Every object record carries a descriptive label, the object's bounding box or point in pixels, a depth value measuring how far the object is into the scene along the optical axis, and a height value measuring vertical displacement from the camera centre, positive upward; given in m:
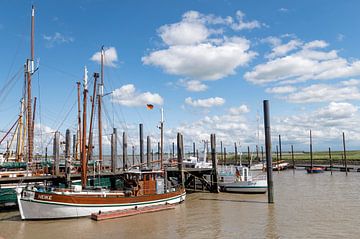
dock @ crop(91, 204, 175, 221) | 23.59 -4.74
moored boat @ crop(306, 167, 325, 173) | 66.36 -5.09
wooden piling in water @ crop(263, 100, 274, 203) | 28.05 +0.16
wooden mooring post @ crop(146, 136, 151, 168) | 44.68 +0.62
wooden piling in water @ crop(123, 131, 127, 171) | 42.28 +0.22
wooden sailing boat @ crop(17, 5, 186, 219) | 23.58 -3.60
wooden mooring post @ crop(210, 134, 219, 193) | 38.44 -2.06
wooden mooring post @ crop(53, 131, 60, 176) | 29.52 +0.15
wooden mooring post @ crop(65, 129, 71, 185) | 28.67 -1.64
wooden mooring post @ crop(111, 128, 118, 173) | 35.16 -0.11
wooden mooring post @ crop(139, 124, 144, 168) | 44.81 +1.51
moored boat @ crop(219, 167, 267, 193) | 37.50 -4.16
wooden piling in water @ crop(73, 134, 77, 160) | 52.81 +0.98
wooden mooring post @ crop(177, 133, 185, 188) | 36.88 -0.65
